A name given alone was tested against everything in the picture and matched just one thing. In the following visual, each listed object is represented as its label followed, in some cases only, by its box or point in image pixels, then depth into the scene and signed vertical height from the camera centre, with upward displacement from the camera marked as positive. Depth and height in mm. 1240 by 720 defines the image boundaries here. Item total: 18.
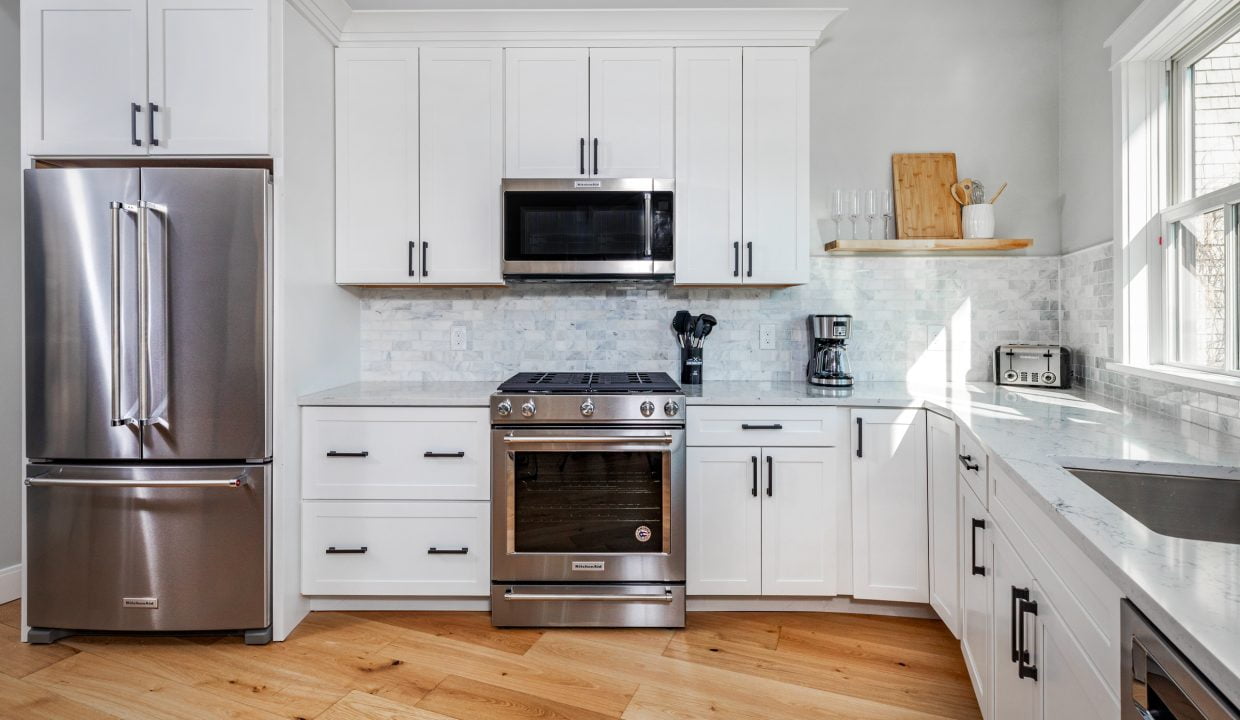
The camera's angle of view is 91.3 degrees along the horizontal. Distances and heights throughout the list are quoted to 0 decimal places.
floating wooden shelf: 2652 +499
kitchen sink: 1296 -311
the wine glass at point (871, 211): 2838 +689
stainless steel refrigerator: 2137 -149
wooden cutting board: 2855 +771
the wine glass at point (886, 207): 2848 +712
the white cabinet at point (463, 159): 2678 +880
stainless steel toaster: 2637 -36
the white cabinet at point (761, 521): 2412 -655
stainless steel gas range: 2332 -610
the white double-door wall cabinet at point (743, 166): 2668 +847
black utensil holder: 2854 -45
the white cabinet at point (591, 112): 2666 +1085
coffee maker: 2727 +25
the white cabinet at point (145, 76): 2209 +1029
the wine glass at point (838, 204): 2861 +726
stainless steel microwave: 2541 +548
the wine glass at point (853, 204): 2855 +724
